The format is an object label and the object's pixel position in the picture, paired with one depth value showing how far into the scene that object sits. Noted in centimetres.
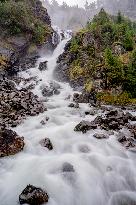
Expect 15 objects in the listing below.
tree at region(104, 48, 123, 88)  1470
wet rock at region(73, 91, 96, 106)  1439
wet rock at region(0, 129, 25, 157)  841
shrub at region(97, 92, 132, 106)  1408
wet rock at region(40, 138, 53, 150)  898
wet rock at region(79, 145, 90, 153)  888
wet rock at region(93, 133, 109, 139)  964
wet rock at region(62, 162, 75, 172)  775
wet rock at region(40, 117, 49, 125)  1101
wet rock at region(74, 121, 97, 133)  1022
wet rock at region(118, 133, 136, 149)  914
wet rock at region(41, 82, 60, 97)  1566
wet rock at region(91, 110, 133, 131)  1040
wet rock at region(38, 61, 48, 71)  2001
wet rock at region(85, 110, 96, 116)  1220
